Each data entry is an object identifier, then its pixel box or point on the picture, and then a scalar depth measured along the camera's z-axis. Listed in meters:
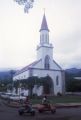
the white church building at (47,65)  25.41
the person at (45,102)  7.54
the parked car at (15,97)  15.83
